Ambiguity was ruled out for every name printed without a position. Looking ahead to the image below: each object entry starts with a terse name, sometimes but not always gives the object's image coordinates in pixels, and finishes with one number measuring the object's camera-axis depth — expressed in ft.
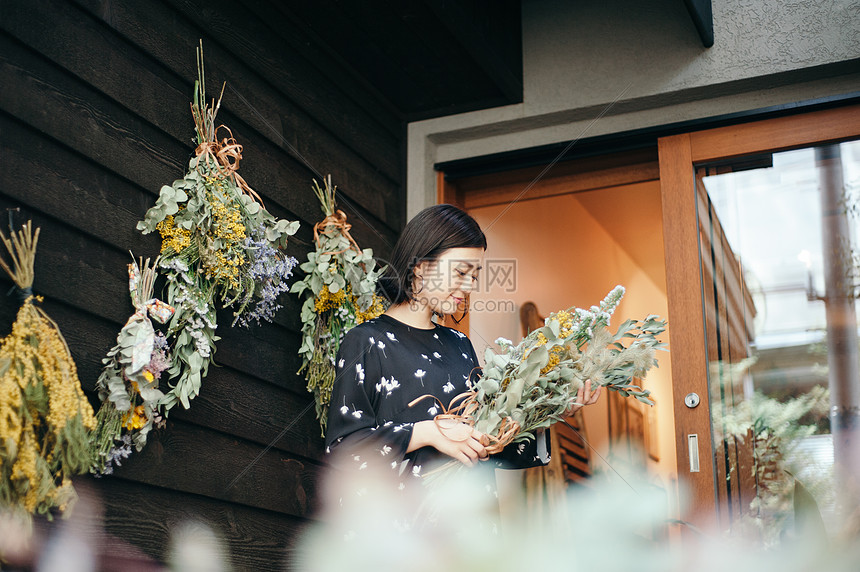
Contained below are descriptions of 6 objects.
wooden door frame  8.40
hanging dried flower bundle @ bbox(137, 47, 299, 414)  6.19
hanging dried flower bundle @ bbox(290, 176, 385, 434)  7.79
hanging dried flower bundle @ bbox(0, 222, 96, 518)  4.41
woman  5.97
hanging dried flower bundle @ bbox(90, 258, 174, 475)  5.44
